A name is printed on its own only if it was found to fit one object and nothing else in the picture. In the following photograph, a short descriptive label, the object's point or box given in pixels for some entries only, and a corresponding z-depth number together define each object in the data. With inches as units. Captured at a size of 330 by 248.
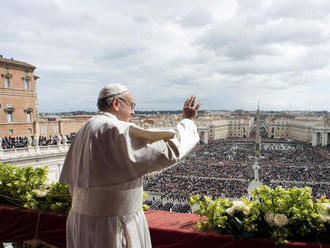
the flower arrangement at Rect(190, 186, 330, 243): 86.6
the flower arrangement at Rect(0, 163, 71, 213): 127.7
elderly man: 59.8
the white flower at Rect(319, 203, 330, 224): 85.1
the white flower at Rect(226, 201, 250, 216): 94.0
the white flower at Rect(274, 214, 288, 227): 85.0
